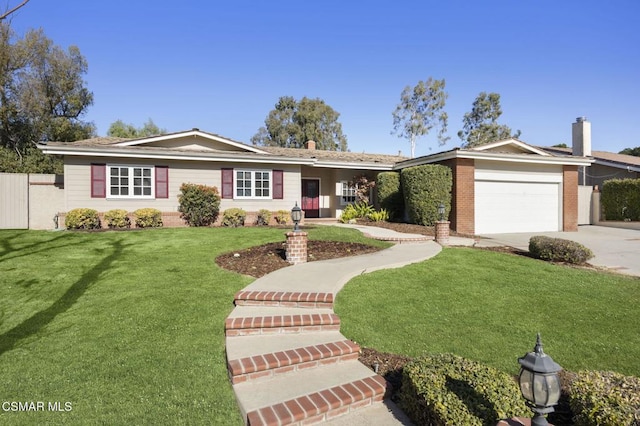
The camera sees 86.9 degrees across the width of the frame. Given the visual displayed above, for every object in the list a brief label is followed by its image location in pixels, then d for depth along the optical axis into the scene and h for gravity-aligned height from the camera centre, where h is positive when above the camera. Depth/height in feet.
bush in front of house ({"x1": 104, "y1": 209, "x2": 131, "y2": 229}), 41.98 -1.40
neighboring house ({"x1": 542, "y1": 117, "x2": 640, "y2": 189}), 61.36 +7.71
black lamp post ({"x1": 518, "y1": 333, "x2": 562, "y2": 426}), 6.69 -3.53
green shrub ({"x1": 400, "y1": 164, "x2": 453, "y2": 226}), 46.06 +2.05
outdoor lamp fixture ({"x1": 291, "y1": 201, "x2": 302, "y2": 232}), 24.52 -0.63
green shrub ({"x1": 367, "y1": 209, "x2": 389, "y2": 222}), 53.75 -1.59
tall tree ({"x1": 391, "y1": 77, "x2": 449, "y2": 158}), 118.73 +34.50
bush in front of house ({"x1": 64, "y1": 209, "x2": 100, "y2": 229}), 39.91 -1.44
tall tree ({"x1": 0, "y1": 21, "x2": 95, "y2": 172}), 83.15 +30.56
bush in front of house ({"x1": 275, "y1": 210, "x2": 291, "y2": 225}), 50.42 -1.59
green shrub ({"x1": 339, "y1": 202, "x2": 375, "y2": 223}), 55.98 -1.14
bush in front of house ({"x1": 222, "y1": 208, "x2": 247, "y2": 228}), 46.98 -1.46
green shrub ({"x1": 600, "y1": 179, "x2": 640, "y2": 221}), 55.57 +1.08
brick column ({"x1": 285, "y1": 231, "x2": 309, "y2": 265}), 24.36 -2.94
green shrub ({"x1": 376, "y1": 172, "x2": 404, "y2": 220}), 55.42 +1.66
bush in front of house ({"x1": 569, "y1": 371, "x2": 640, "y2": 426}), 7.59 -4.69
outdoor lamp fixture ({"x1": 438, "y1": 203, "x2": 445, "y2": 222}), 34.83 -0.42
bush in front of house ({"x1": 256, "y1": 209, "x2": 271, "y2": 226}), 49.44 -1.70
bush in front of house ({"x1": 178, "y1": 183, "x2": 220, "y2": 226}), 45.85 +0.35
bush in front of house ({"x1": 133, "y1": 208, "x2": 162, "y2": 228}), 43.29 -1.44
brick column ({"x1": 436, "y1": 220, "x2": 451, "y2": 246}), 35.86 -2.78
